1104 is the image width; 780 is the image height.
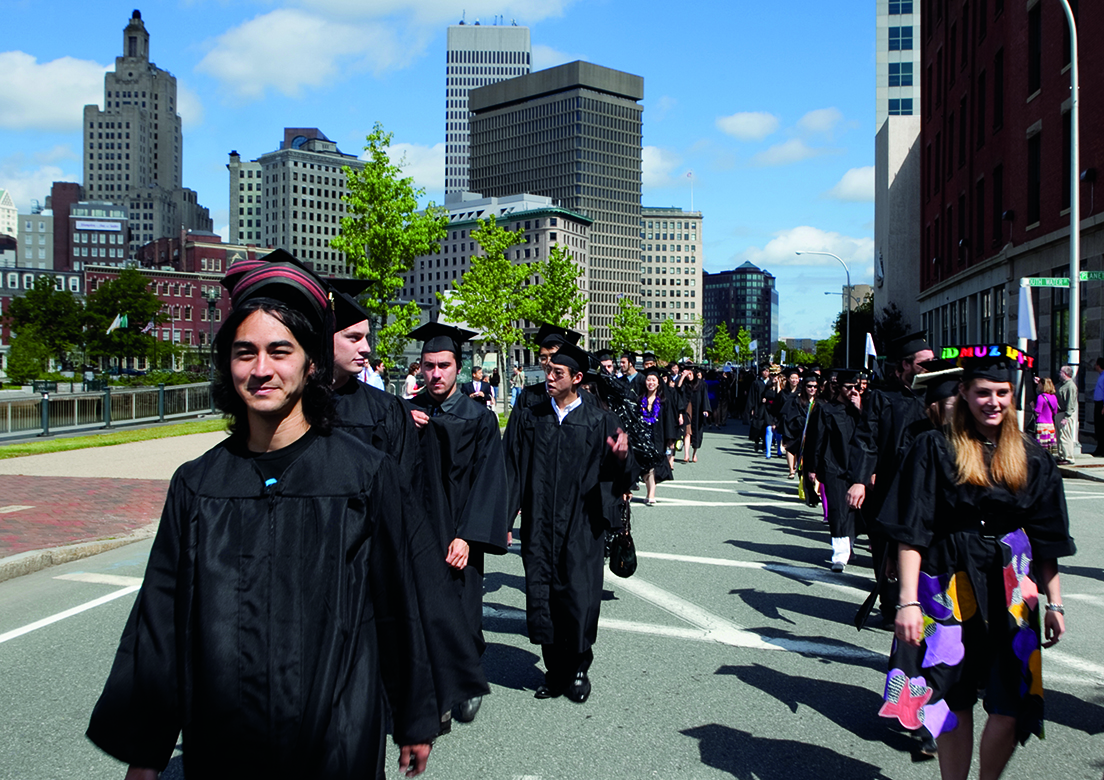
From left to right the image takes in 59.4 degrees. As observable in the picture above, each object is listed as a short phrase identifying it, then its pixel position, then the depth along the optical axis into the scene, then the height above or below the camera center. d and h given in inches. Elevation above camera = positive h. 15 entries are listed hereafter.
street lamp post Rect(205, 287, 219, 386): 1530.5 +132.0
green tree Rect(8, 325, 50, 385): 2043.6 +60.6
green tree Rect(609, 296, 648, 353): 3440.0 +219.1
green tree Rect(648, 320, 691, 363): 4992.6 +223.4
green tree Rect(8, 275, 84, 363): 2362.2 +165.3
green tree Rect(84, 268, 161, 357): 2320.4 +176.1
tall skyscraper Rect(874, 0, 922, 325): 2294.5 +427.8
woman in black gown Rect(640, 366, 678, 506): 535.5 -17.7
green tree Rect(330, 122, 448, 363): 1226.6 +196.5
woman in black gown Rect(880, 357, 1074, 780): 141.3 -28.6
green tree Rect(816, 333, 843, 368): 4266.7 +172.8
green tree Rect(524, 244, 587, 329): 2023.9 +202.0
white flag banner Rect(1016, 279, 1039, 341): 582.3 +40.9
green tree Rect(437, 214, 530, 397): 1626.5 +163.9
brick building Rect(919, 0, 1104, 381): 962.1 +281.9
